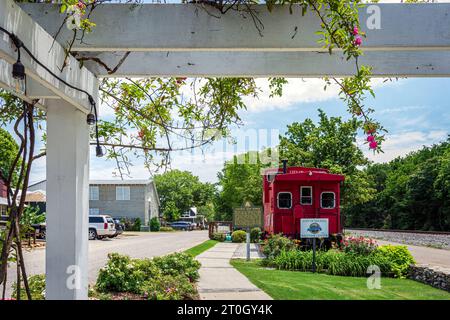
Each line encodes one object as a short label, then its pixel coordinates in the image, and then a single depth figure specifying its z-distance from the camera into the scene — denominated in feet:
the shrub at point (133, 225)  169.11
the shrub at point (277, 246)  47.29
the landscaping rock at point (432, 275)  32.73
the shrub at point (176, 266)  31.52
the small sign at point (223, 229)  112.31
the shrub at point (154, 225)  177.86
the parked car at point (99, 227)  103.96
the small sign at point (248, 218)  51.90
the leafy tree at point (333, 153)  94.38
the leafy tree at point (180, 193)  246.47
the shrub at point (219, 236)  96.97
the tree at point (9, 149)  77.15
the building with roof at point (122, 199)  173.78
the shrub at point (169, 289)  23.62
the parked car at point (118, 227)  123.49
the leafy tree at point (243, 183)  100.34
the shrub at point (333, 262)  40.06
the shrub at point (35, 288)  19.99
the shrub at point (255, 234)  85.15
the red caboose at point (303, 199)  56.39
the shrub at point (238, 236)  89.62
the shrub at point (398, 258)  39.65
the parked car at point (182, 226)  223.92
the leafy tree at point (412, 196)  156.97
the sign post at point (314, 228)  42.96
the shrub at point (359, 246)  43.62
